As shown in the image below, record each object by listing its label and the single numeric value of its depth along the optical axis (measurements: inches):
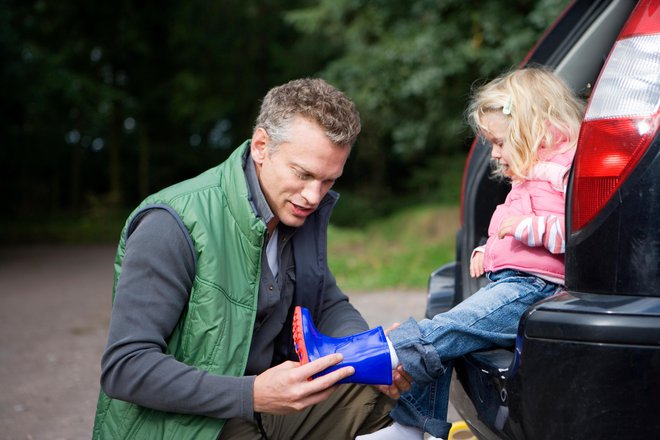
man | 84.0
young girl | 89.7
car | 68.8
